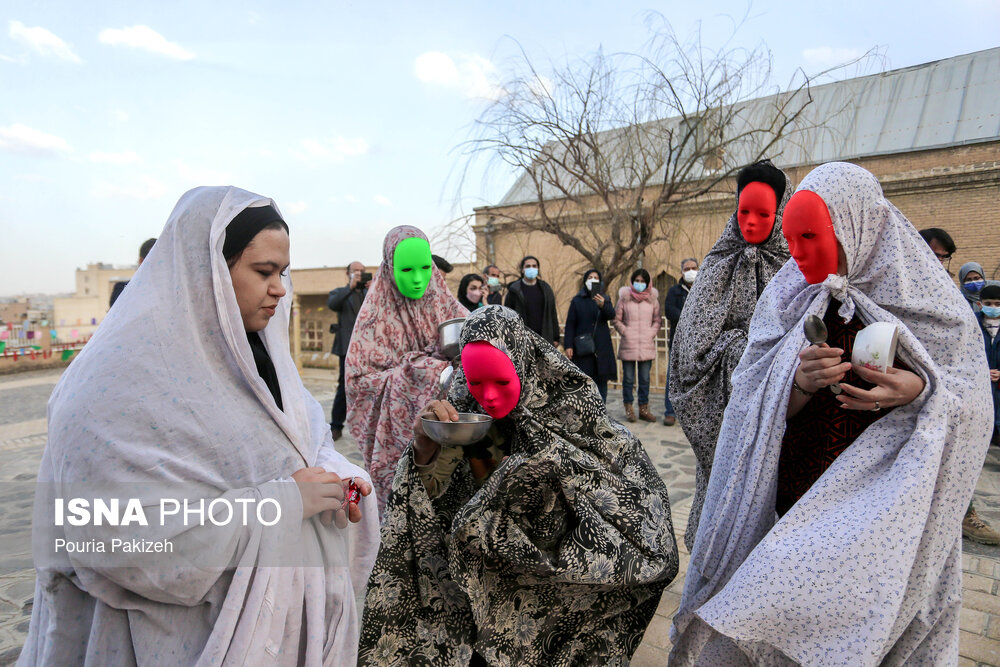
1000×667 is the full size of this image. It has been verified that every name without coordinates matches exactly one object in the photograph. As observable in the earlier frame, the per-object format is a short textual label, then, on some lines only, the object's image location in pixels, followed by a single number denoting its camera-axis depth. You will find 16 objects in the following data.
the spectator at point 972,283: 6.03
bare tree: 10.88
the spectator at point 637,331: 8.25
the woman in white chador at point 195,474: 1.37
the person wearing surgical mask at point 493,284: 8.37
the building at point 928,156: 16.58
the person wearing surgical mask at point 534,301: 7.82
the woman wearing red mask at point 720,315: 3.11
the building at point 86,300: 45.53
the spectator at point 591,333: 7.84
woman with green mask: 3.84
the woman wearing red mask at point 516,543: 2.29
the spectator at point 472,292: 6.86
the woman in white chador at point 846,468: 1.73
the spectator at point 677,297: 7.57
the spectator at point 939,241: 4.50
